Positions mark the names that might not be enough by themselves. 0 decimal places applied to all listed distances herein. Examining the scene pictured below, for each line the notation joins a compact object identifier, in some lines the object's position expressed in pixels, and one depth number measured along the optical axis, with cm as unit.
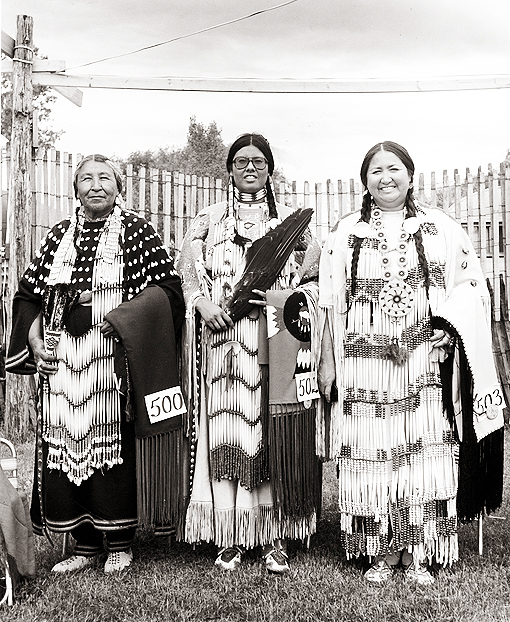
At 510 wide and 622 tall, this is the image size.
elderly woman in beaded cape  345
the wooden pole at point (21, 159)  598
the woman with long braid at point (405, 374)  328
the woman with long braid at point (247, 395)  347
